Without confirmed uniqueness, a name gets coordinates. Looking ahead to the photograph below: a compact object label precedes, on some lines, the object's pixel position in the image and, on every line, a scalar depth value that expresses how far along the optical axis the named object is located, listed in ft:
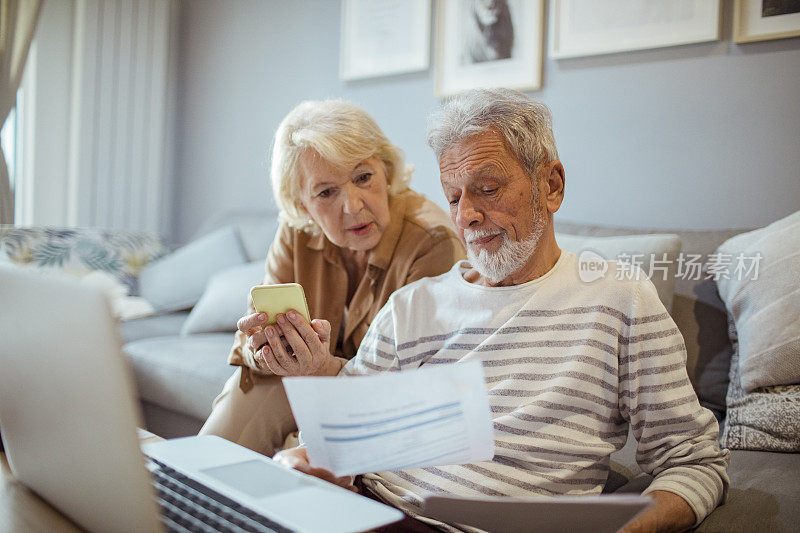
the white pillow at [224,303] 8.71
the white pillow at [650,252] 5.64
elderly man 3.33
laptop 1.95
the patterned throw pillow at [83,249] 9.68
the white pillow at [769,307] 4.82
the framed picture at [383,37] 9.20
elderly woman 5.22
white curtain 11.13
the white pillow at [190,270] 10.25
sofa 3.90
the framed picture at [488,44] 8.07
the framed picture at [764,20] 6.36
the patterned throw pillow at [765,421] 4.60
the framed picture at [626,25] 6.84
